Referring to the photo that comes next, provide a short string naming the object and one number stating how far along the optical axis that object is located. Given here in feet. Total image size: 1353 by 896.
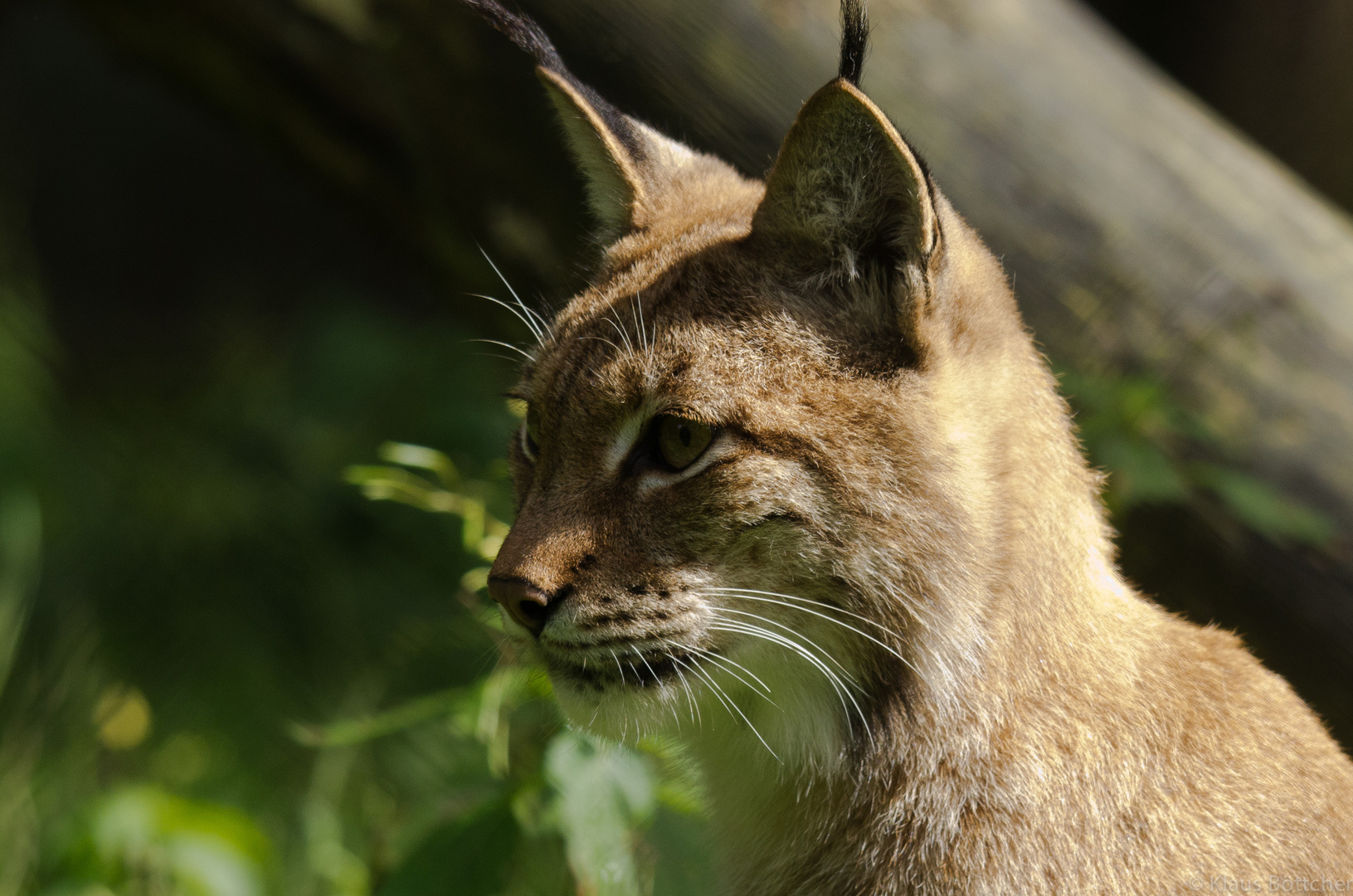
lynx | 14.84
